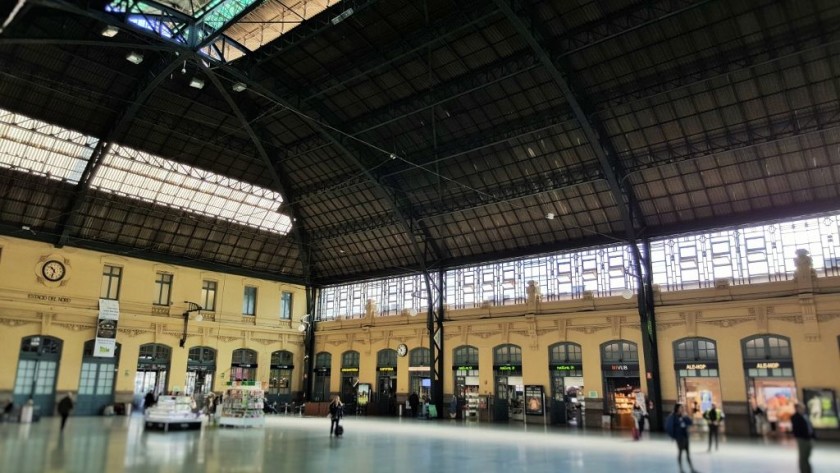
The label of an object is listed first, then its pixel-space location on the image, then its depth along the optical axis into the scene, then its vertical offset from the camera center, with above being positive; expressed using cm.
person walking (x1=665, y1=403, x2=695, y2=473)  1505 -147
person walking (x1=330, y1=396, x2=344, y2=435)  2270 -168
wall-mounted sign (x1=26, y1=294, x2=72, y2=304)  3338 +386
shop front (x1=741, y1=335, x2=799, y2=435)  2686 -49
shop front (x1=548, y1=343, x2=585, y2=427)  3269 -71
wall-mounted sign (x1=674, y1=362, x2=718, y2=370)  2891 +33
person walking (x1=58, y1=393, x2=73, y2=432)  2261 -164
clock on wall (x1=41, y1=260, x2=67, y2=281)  3400 +555
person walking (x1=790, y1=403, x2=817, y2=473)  1223 -131
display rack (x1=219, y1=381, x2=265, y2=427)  2583 -178
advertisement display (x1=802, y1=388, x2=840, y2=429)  2522 -143
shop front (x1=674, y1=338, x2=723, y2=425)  2870 -13
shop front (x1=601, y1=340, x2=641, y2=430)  3075 -40
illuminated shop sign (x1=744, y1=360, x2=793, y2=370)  2695 +40
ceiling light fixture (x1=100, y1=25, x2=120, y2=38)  2188 +1259
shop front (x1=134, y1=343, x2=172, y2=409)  3709 -28
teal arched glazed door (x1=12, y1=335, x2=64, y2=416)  3219 -46
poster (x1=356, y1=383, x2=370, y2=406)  4206 -185
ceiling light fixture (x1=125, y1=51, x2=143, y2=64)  2325 +1233
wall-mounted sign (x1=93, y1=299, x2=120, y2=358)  3503 +219
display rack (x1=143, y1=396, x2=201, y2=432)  2375 -201
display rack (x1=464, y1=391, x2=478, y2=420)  3634 -228
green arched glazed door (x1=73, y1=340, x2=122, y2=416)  3425 -113
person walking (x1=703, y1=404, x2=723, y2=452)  1983 -153
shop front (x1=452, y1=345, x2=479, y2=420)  3669 -61
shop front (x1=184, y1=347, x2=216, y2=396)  3978 -25
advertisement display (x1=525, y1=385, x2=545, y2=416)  3384 -174
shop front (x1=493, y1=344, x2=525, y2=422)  3503 -83
